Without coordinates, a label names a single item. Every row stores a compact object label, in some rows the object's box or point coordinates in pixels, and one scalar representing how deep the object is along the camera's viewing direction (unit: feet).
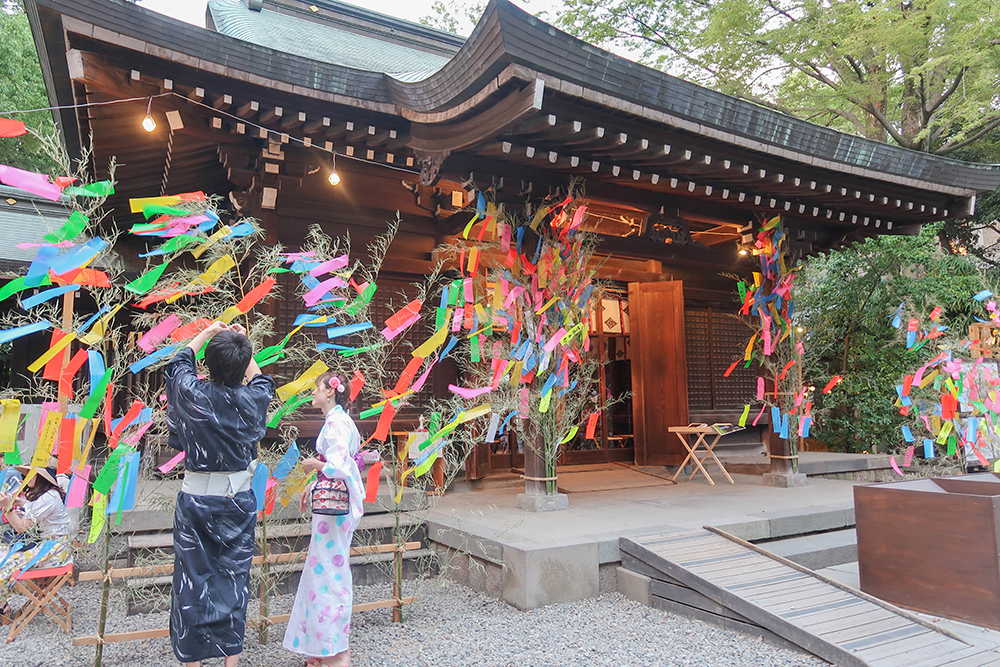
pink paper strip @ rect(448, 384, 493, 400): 14.29
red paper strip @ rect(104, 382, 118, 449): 9.26
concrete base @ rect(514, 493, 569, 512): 16.65
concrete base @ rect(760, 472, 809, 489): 21.58
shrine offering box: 10.99
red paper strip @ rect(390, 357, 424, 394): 11.85
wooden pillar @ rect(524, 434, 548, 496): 16.97
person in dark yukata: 8.18
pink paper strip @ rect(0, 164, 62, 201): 8.06
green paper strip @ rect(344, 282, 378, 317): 11.10
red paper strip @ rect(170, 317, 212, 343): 9.87
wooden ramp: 9.73
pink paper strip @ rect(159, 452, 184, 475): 9.74
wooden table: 21.58
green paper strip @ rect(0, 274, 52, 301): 8.16
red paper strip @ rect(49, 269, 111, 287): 8.81
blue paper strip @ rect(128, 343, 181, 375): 9.35
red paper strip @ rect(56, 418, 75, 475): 8.79
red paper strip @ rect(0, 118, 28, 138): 7.73
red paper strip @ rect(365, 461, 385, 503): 11.41
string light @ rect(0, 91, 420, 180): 13.49
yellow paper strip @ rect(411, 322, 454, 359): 12.04
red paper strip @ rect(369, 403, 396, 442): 11.16
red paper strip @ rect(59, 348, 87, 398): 8.96
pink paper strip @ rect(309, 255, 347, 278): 11.00
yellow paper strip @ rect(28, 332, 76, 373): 8.55
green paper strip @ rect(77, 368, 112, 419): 8.60
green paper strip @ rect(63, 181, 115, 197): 8.78
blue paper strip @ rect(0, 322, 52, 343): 8.22
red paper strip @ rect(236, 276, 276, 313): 9.92
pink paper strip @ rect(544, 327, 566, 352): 16.67
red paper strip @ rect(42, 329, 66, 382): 8.73
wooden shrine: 13.24
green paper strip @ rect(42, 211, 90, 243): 8.84
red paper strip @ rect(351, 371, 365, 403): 10.71
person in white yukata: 9.46
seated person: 10.99
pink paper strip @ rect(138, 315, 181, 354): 9.21
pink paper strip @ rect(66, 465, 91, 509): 9.06
